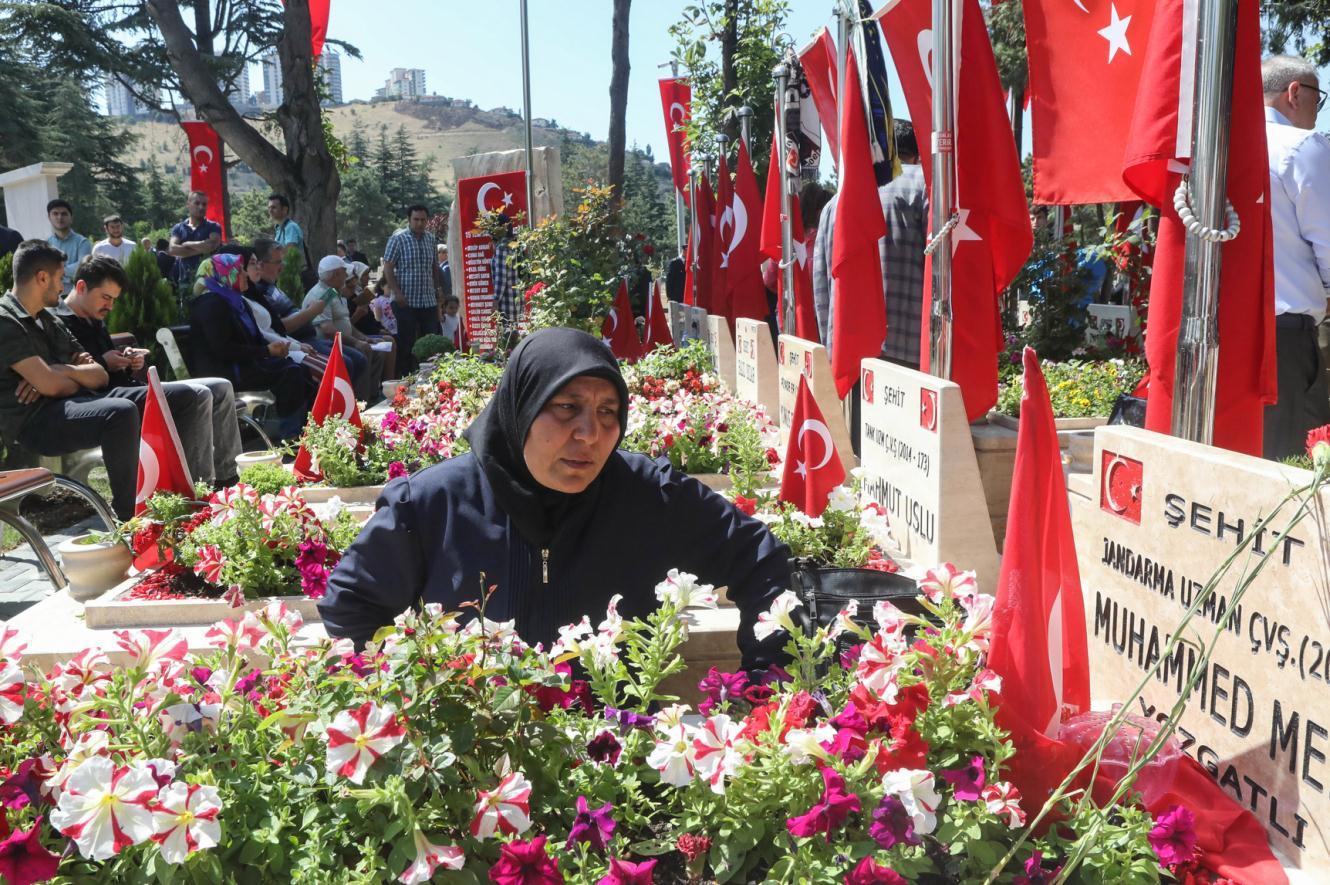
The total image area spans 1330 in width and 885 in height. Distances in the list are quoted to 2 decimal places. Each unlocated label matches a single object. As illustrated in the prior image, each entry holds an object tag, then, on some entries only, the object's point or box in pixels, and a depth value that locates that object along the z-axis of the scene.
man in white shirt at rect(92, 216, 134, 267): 10.98
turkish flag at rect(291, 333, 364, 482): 5.57
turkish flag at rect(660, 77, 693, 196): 12.34
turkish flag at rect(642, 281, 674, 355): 10.89
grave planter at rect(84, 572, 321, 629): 3.58
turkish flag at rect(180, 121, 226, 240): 16.75
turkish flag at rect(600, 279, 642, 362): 10.63
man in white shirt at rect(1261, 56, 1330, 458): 3.90
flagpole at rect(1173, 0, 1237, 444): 2.27
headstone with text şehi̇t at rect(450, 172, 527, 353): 11.74
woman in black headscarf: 2.36
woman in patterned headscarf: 8.02
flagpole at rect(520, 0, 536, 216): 10.80
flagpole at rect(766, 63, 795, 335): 6.49
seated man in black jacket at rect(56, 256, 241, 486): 6.23
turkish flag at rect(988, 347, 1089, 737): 1.66
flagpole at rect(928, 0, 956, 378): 3.85
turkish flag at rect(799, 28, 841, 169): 6.43
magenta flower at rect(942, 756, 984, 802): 1.41
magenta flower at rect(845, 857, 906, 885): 1.27
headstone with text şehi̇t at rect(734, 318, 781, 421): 6.00
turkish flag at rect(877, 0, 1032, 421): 4.04
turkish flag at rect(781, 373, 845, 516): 3.68
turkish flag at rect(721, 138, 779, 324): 8.70
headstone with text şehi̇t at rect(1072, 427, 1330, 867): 1.62
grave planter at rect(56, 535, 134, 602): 3.88
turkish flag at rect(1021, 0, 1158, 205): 3.68
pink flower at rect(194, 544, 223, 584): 3.67
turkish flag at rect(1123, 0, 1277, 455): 2.62
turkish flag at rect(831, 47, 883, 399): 4.82
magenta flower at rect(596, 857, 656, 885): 1.28
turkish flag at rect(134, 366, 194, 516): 4.11
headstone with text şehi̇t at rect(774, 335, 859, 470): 4.61
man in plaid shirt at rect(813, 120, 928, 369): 5.32
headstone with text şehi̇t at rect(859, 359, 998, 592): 3.15
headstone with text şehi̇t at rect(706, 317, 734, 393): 7.53
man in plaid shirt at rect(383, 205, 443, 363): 13.61
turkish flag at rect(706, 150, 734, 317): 9.35
